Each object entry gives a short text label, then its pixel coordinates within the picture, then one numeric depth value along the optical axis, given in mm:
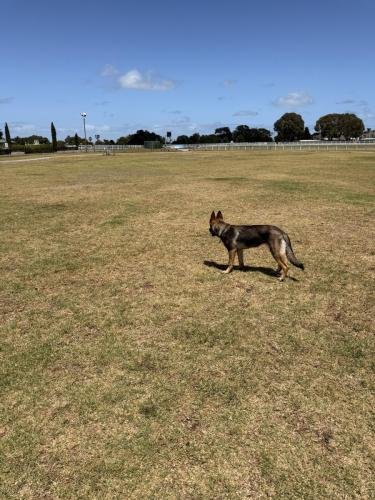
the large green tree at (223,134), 161838
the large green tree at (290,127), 136250
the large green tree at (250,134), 153975
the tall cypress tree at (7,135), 85250
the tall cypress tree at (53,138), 89450
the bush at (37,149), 84762
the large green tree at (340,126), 137875
